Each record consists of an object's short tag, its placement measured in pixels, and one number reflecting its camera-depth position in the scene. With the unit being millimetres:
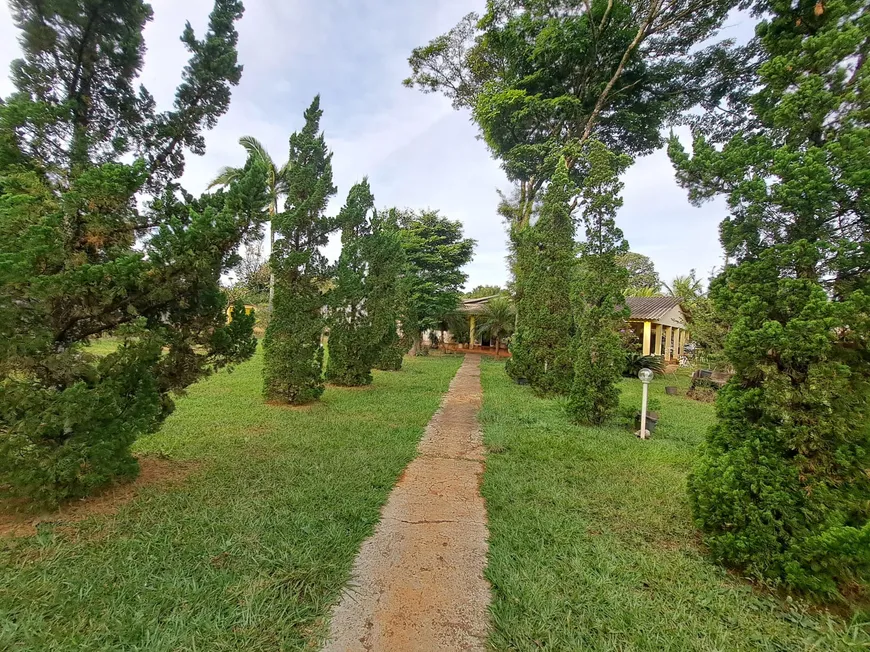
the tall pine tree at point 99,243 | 2521
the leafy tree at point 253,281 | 22078
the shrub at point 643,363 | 12891
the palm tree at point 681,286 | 15781
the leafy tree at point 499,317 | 19375
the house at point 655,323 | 16922
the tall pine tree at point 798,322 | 2129
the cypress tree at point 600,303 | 6309
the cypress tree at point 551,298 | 8859
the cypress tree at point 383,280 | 10398
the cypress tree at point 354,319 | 9266
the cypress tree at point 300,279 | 6969
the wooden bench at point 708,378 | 10445
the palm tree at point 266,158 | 16828
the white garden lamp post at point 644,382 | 5618
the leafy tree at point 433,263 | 19719
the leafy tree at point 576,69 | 11156
